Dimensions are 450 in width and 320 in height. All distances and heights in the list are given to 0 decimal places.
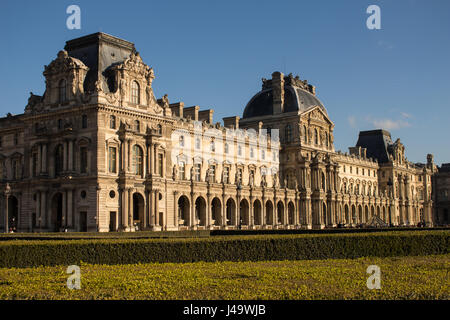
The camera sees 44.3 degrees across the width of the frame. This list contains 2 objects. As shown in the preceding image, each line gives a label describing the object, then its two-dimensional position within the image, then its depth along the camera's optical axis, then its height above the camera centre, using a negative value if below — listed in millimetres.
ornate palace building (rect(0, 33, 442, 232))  54938 +7727
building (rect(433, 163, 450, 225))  132000 +4014
